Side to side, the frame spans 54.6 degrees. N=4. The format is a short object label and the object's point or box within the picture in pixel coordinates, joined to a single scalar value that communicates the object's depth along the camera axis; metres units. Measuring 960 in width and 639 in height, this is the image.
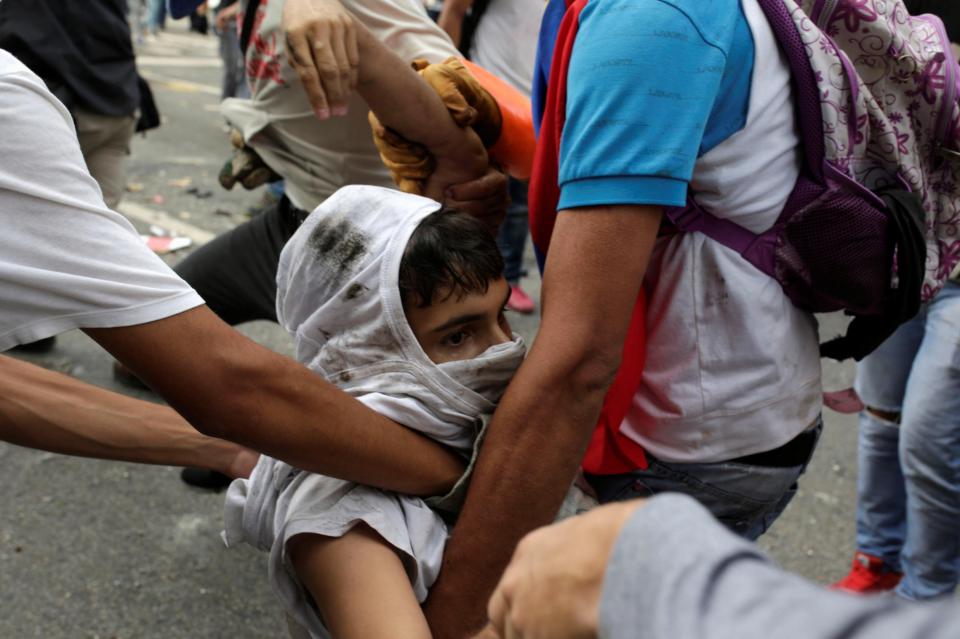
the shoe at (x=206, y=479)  2.93
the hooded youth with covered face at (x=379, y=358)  1.25
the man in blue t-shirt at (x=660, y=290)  1.20
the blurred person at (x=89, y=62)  2.89
